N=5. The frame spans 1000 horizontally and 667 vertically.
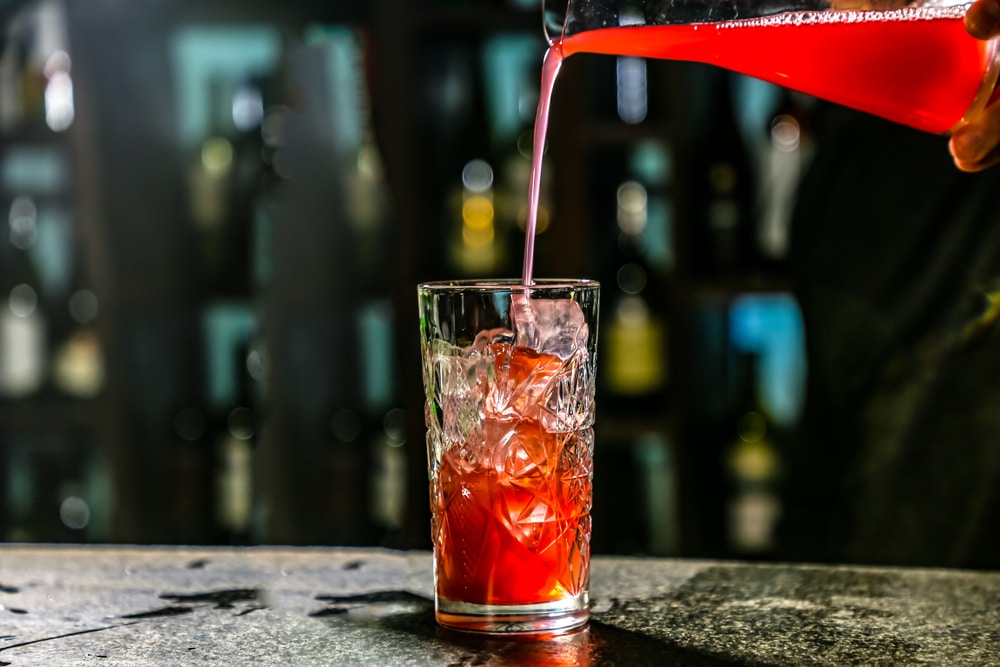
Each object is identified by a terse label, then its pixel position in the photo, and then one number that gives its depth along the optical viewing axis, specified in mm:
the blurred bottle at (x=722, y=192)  2404
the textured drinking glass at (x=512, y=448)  823
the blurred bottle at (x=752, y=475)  2395
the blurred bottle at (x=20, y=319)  2633
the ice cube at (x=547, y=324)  819
